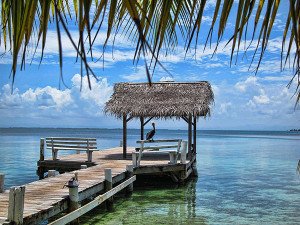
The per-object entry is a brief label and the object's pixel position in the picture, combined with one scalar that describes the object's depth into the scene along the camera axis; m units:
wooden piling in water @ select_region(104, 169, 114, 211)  8.46
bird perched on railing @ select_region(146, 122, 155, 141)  12.69
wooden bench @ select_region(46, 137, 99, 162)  12.01
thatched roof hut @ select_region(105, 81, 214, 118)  13.62
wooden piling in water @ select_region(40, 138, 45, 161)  12.80
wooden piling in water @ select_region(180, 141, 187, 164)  11.85
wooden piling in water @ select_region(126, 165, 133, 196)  10.37
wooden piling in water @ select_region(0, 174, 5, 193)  6.98
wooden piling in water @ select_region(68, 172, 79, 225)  6.43
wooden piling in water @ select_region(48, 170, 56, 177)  9.01
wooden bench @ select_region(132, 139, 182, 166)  11.20
